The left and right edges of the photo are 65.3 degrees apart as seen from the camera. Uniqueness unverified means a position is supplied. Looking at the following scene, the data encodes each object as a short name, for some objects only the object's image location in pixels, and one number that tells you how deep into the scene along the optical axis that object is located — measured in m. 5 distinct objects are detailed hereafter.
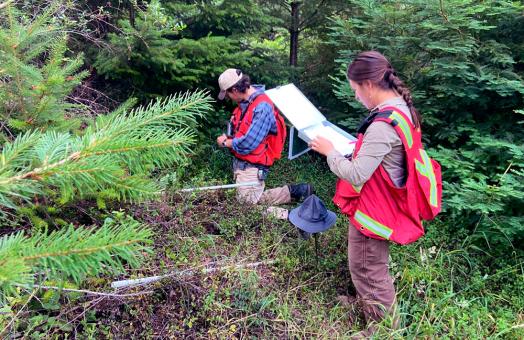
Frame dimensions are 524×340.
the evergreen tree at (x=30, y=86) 2.12
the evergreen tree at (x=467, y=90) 3.79
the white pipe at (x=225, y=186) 4.19
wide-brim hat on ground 3.33
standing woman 2.62
